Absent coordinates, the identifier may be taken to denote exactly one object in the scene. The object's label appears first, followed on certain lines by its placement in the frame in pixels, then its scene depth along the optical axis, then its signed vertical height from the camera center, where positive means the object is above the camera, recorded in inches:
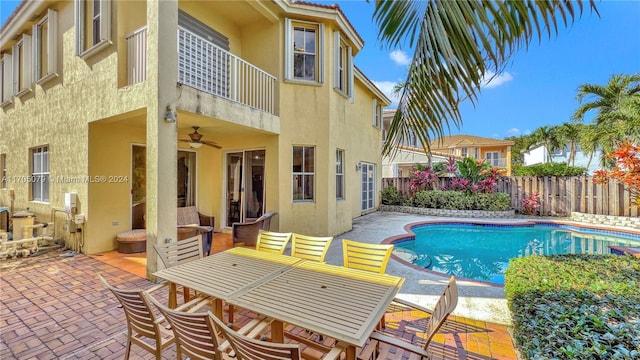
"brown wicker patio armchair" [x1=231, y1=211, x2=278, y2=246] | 315.6 -57.8
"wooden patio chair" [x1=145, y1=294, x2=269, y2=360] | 88.3 -51.0
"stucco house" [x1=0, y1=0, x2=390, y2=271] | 242.2 +73.9
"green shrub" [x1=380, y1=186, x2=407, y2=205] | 701.9 -42.9
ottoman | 298.4 -65.3
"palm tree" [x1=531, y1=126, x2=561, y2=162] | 1435.8 +215.3
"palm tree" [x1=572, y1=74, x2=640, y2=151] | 569.3 +164.1
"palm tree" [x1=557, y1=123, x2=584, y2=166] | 1180.9 +185.7
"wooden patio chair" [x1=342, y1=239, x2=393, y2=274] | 167.2 -46.4
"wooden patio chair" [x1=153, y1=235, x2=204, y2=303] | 167.6 -45.4
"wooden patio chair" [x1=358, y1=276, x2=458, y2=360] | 100.7 -60.2
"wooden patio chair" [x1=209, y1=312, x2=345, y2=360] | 74.5 -46.2
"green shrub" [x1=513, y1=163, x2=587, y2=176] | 649.6 +21.3
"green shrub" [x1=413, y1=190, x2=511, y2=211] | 618.9 -47.2
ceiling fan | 315.6 +47.3
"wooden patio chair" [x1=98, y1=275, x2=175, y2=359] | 104.4 -54.6
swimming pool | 335.9 -98.2
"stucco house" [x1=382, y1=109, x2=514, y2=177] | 1327.5 +151.4
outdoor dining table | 97.1 -47.5
